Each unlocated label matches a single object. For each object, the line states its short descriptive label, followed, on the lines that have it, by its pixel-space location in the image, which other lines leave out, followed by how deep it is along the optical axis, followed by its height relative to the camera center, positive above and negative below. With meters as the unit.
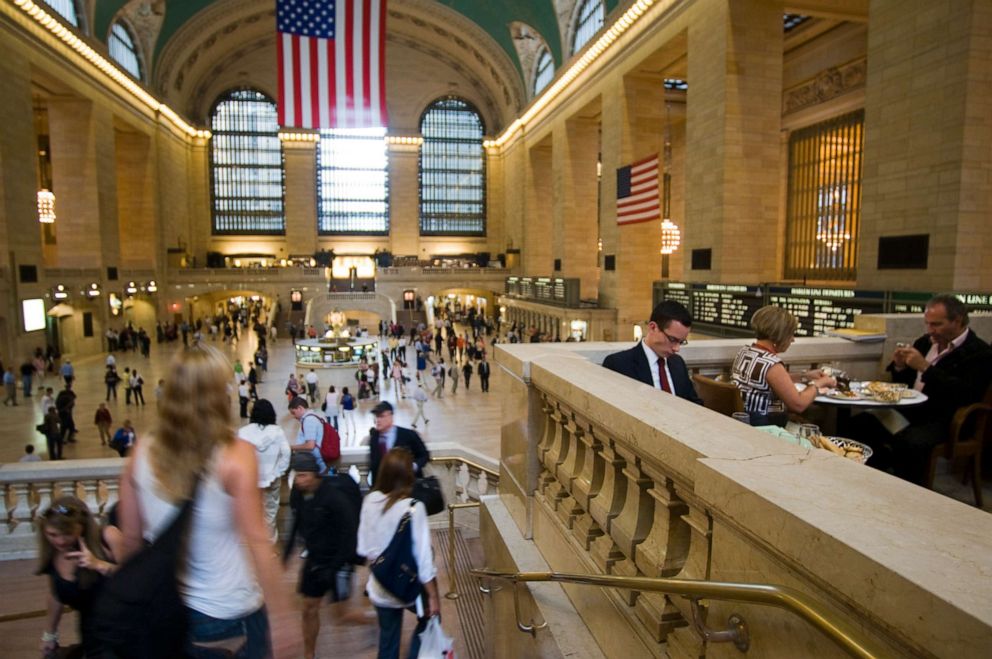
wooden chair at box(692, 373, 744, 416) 3.54 -0.71
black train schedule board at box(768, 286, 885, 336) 9.70 -0.42
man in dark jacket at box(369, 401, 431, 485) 4.39 -1.21
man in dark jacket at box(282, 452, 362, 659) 3.23 -1.48
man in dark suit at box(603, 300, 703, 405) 3.00 -0.41
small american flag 14.70 +2.16
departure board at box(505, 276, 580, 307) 22.45 -0.45
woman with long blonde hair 1.68 -0.63
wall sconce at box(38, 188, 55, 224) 21.16 +2.50
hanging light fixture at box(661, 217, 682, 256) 20.53 +1.47
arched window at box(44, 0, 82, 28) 21.48 +9.86
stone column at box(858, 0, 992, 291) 9.09 +2.36
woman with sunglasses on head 2.41 -1.15
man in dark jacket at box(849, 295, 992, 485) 3.61 -0.70
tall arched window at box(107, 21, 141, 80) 26.67 +10.63
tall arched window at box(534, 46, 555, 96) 30.14 +10.86
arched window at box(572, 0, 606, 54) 23.09 +10.46
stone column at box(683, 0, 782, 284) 14.14 +3.55
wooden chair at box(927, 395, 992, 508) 3.47 -0.95
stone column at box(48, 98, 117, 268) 23.78 +4.02
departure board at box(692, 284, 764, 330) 12.42 -0.54
